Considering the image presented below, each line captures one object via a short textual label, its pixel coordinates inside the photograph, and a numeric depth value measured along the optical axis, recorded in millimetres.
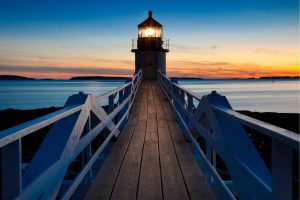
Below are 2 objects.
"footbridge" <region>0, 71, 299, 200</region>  1684
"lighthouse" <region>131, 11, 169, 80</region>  26656
